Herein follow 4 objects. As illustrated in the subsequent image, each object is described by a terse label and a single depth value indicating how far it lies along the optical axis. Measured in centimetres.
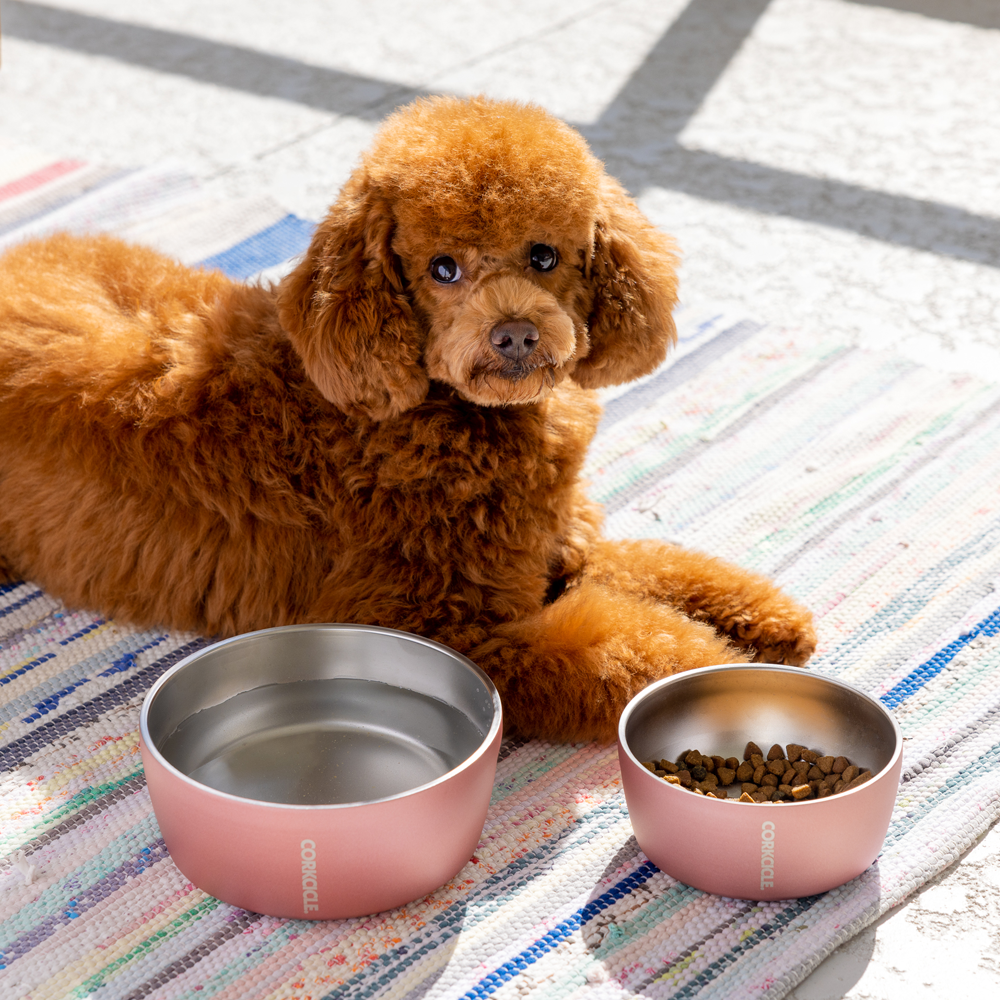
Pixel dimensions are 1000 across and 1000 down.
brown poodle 172
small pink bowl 161
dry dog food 166
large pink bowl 159
